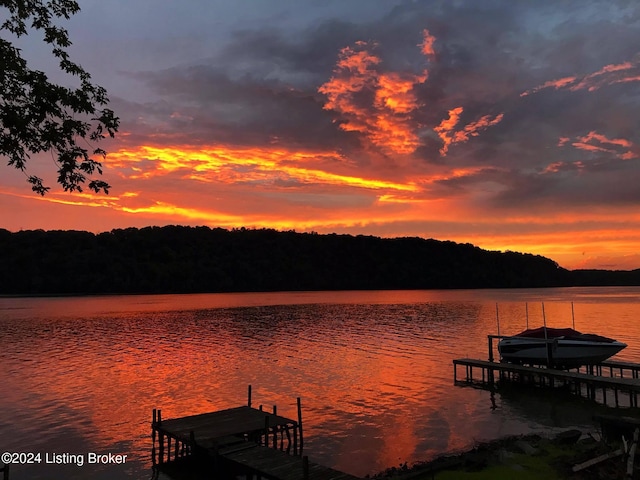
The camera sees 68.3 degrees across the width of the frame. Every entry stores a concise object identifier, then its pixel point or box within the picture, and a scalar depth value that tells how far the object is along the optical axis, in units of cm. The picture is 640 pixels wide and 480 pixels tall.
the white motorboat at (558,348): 3198
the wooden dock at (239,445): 1461
